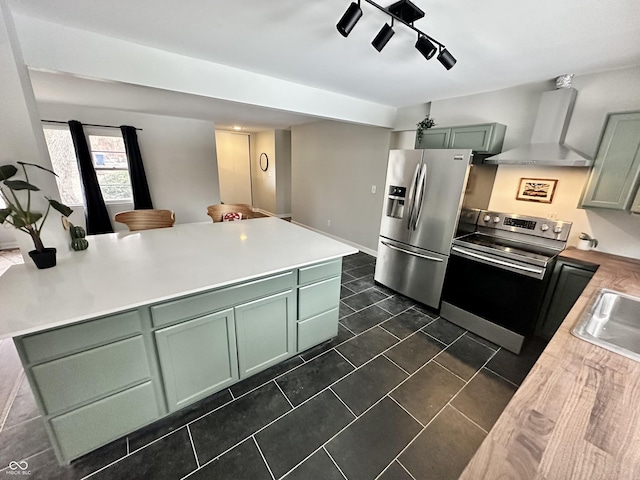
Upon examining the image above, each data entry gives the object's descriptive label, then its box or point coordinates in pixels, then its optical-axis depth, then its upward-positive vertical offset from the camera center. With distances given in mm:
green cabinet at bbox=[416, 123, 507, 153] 2539 +425
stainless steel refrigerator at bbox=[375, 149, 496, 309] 2543 -359
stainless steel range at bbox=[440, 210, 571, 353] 2137 -844
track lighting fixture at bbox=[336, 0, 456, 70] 1254 +784
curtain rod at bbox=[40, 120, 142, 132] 4113 +615
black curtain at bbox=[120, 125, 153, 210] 4625 -149
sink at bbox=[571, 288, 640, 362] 1297 -742
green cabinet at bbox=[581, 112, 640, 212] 1856 +128
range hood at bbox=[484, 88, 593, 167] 2139 +397
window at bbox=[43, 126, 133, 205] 4320 -61
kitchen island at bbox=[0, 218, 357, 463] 1165 -849
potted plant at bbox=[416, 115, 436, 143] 3137 +608
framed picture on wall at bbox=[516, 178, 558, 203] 2418 -85
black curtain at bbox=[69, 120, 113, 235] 4266 -486
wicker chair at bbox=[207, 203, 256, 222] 3340 -575
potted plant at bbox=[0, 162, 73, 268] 1337 -298
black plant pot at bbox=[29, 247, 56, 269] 1481 -571
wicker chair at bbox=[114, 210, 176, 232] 2764 -606
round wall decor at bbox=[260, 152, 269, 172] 6922 +180
